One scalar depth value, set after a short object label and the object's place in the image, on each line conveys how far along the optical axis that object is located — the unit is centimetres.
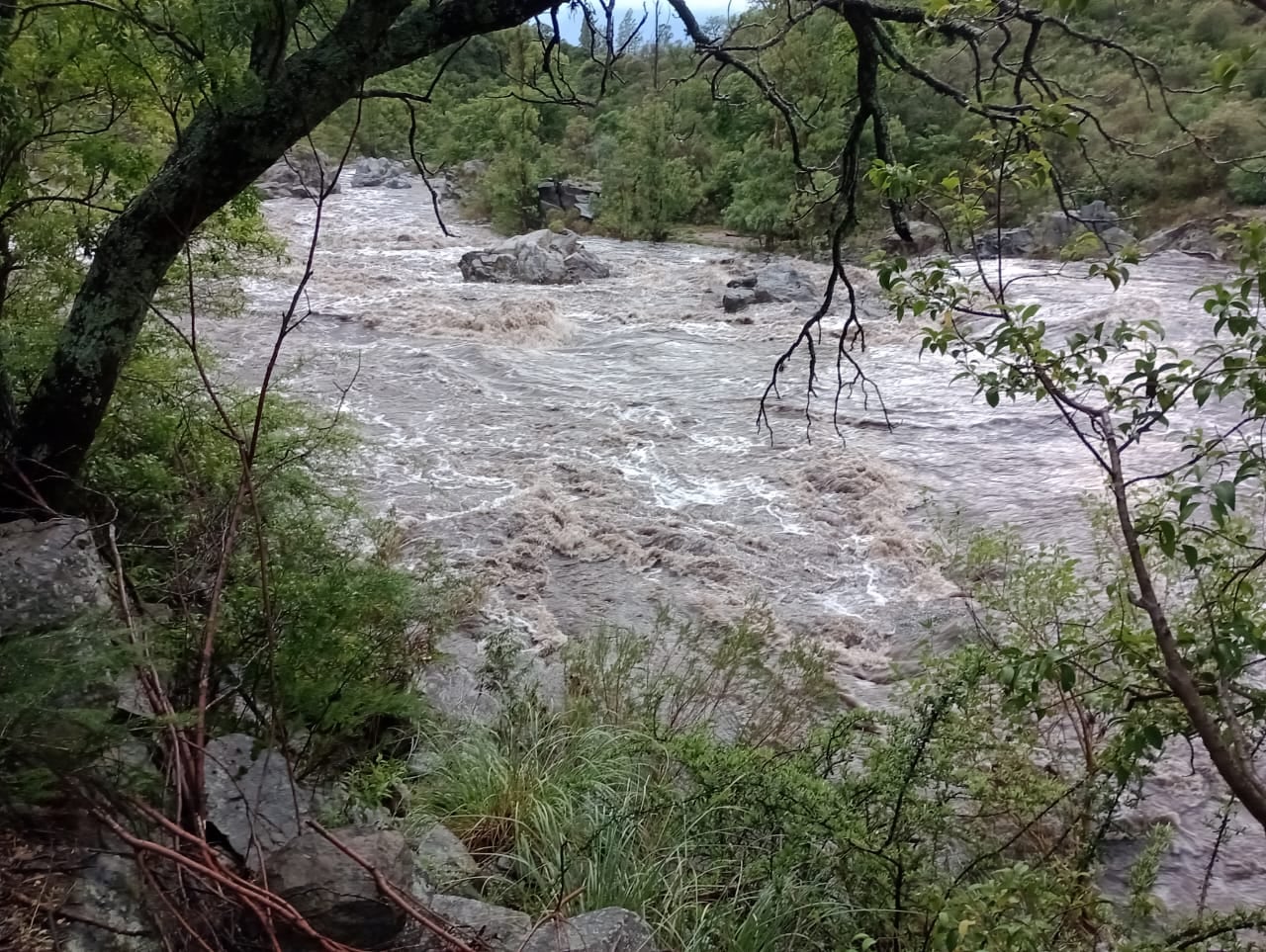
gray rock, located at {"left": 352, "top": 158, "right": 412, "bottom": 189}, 2592
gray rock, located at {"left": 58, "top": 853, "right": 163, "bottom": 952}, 174
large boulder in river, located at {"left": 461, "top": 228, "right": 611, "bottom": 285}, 1611
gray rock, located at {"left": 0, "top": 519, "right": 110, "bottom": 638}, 259
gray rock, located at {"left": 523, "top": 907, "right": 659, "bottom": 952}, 229
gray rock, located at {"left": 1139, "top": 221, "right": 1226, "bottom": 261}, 1587
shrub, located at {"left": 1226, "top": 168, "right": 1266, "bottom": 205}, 1616
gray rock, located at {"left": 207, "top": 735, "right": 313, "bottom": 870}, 245
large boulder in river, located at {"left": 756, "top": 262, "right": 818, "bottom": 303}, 1530
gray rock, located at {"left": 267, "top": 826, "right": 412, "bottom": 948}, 207
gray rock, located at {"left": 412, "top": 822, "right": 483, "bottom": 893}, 288
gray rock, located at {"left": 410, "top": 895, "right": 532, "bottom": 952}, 217
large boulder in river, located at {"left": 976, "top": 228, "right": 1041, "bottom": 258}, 1773
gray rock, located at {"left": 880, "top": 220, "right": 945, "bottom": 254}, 1734
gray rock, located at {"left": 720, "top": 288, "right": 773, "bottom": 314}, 1488
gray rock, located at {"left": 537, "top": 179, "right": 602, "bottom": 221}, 2288
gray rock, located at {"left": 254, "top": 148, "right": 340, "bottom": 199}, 2180
